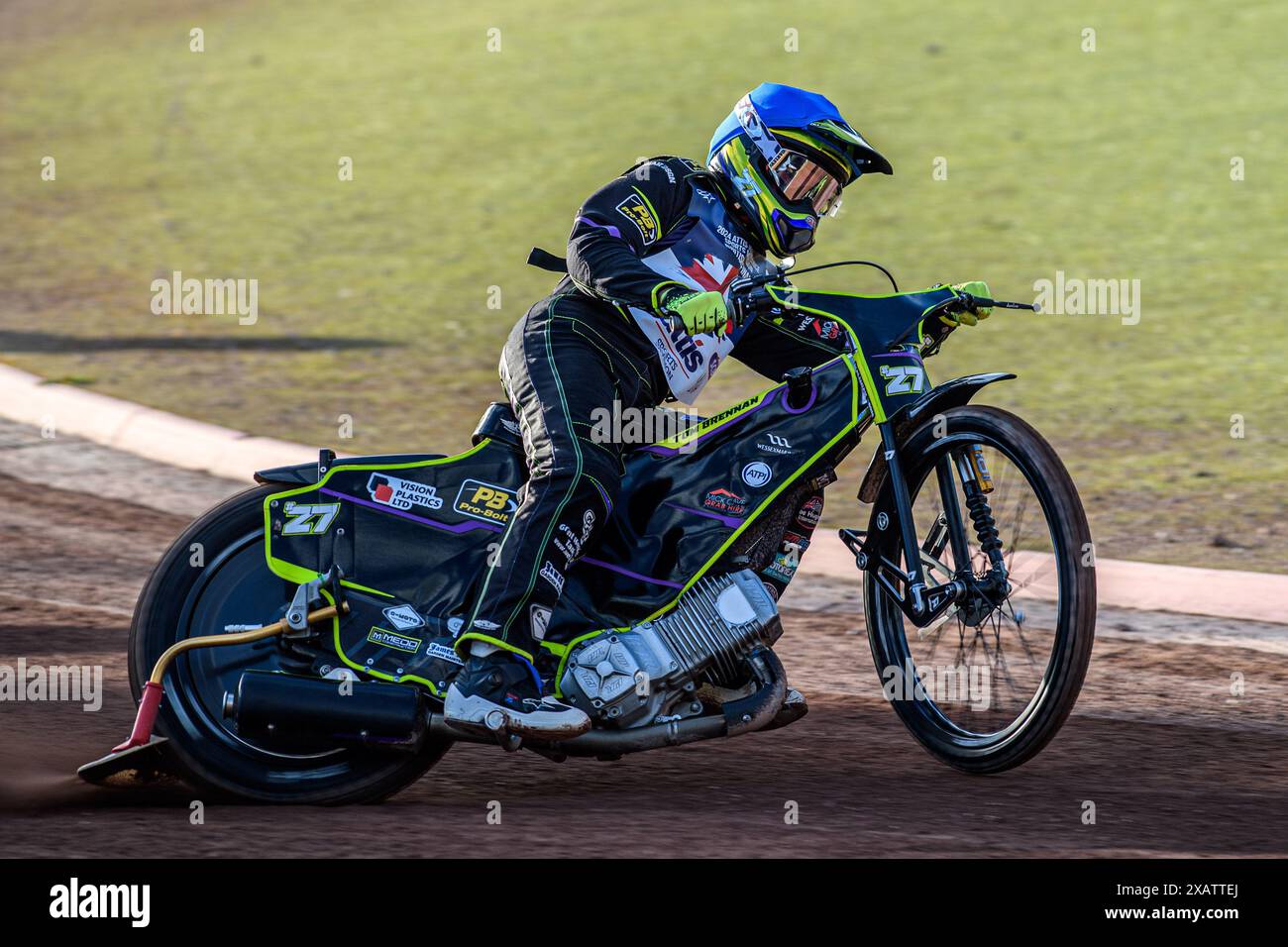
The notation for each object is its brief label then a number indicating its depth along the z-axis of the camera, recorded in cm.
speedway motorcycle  475
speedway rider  471
